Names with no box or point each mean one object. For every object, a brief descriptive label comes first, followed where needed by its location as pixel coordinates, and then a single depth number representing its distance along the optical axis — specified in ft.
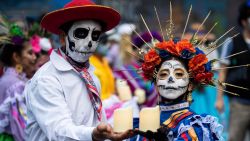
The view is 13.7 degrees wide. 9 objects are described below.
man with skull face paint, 25.45
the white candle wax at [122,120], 22.46
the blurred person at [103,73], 48.17
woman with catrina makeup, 27.37
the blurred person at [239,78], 42.95
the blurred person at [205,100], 49.98
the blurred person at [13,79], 34.67
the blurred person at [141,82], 45.27
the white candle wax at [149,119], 22.69
